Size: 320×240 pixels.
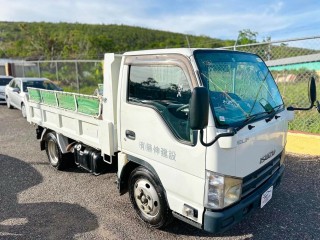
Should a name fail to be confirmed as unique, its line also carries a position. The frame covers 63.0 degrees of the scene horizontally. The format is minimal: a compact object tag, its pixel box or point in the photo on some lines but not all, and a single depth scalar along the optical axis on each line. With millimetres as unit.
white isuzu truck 2414
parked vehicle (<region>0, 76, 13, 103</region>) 13758
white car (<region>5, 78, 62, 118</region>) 10172
